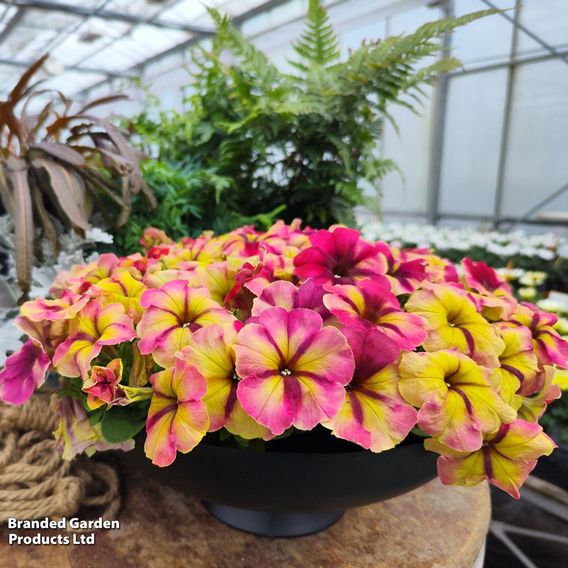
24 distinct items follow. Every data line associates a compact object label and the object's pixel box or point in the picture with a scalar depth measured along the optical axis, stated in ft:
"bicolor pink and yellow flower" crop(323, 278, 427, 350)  1.50
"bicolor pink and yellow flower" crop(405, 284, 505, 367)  1.59
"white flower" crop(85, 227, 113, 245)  2.84
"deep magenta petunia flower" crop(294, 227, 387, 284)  1.85
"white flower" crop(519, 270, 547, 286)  6.43
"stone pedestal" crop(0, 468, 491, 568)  1.85
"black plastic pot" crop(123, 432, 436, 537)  1.51
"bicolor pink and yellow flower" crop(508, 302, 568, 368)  1.79
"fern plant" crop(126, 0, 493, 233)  3.26
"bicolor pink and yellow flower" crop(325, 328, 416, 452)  1.35
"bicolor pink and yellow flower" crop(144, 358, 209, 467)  1.36
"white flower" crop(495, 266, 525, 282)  5.36
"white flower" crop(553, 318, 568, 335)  4.51
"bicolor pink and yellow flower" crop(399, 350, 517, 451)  1.41
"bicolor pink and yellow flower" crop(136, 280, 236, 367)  1.50
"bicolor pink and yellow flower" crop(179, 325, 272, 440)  1.40
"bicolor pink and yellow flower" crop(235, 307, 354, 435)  1.31
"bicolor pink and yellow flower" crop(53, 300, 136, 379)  1.52
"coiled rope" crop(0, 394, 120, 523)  1.99
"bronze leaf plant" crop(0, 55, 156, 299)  2.66
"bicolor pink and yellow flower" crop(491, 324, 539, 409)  1.60
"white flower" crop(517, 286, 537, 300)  5.88
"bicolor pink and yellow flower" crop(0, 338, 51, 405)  1.60
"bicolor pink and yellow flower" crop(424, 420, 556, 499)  1.49
